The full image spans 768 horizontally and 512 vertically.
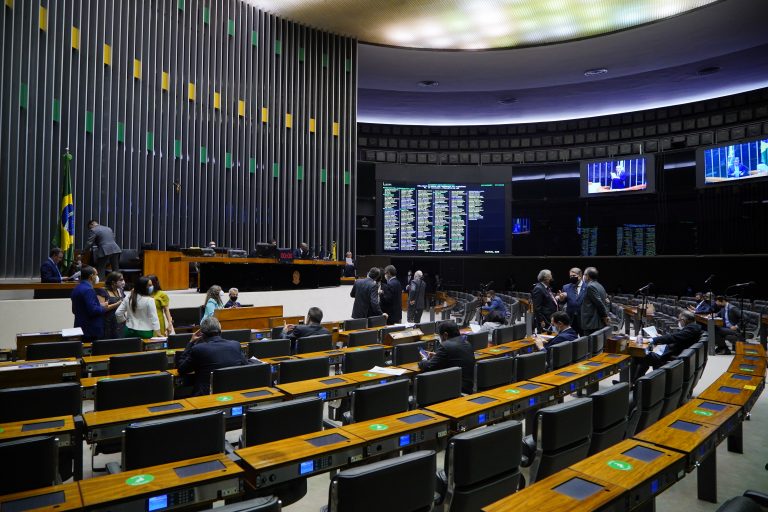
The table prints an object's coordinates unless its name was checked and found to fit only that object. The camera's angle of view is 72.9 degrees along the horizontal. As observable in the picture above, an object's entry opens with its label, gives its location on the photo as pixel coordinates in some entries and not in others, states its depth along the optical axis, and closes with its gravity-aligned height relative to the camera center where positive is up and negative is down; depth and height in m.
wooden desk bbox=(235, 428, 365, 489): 2.13 -0.86
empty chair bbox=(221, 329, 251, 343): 5.61 -0.85
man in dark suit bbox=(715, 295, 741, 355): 8.32 -1.15
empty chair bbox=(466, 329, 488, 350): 5.57 -0.90
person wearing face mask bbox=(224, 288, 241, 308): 7.44 -0.63
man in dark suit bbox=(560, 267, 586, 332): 6.95 -0.61
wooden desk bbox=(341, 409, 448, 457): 2.47 -0.87
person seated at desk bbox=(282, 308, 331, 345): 5.33 -0.73
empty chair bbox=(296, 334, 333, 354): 5.09 -0.86
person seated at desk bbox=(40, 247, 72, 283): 6.92 -0.18
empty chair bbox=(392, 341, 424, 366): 4.69 -0.89
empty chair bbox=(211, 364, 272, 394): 3.52 -0.83
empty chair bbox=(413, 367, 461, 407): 3.45 -0.88
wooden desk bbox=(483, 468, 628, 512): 1.84 -0.89
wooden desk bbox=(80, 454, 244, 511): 1.82 -0.85
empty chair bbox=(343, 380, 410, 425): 3.04 -0.87
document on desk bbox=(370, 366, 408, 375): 4.00 -0.89
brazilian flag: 8.08 +0.51
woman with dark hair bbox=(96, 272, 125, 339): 5.71 -0.49
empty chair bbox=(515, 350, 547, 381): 4.14 -0.88
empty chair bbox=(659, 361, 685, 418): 3.56 -0.91
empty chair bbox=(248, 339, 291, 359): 4.79 -0.85
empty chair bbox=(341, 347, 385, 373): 4.42 -0.89
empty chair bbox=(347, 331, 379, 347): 5.70 -0.90
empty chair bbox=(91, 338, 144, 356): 4.78 -0.83
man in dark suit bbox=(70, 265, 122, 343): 5.39 -0.53
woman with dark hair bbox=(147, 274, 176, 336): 5.86 -0.59
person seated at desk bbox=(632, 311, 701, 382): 5.07 -0.84
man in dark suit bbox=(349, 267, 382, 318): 7.59 -0.61
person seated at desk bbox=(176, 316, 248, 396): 3.78 -0.73
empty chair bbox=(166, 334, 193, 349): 5.25 -0.85
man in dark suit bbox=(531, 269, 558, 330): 7.41 -0.64
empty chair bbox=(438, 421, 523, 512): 2.17 -0.90
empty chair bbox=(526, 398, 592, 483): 2.53 -0.89
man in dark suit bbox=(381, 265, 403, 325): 8.07 -0.67
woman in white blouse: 5.36 -0.59
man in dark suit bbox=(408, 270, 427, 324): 10.19 -0.81
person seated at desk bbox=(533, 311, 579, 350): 5.38 -0.79
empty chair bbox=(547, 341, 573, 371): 4.79 -0.92
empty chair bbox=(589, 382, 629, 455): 2.90 -0.91
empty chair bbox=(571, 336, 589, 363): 5.16 -0.93
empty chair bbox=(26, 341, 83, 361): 4.55 -0.83
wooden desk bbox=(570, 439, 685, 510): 2.05 -0.89
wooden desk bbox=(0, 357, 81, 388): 3.62 -0.83
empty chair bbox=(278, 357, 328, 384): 3.89 -0.86
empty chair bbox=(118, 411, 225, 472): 2.29 -0.84
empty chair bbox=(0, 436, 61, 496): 2.02 -0.83
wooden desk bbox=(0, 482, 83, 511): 1.73 -0.84
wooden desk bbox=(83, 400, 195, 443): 2.62 -0.86
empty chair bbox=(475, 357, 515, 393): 3.92 -0.90
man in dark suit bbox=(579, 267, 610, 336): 6.45 -0.63
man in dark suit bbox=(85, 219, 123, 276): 7.83 +0.17
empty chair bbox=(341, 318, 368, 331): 6.82 -0.88
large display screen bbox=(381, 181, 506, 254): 16.09 +1.23
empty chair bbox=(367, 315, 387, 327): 7.28 -0.90
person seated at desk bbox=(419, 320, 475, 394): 4.07 -0.79
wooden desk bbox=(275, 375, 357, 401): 3.39 -0.89
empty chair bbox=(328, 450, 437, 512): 1.78 -0.82
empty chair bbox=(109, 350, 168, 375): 4.00 -0.83
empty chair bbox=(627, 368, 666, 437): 3.22 -0.92
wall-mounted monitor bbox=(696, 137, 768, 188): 12.64 +2.41
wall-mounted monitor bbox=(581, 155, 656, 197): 14.88 +2.38
